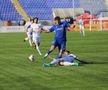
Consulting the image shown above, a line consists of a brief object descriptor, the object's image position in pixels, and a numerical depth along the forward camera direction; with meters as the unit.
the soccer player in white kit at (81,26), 50.09
